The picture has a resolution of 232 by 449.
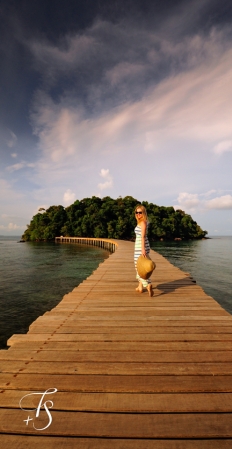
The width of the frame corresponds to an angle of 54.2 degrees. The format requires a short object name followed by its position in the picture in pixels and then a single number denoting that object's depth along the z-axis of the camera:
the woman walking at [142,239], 5.07
